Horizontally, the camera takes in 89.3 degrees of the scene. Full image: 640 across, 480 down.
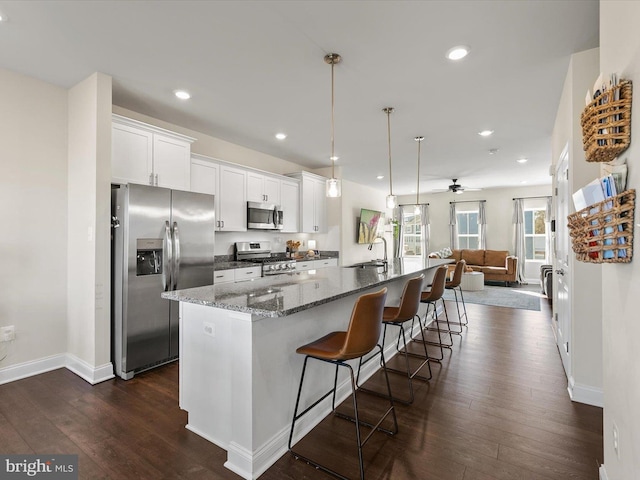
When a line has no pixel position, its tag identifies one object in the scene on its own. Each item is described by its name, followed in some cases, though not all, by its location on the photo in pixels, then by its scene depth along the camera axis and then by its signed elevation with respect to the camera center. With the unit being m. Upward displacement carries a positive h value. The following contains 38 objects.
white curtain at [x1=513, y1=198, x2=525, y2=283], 9.22 +0.12
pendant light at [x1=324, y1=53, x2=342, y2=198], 2.99 +0.52
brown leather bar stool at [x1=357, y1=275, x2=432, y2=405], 2.61 -0.56
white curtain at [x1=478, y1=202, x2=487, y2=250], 9.77 +0.47
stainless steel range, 4.82 -0.25
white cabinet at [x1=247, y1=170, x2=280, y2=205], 5.07 +0.89
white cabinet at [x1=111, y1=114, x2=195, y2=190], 3.27 +0.97
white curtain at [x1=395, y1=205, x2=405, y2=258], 11.16 +0.21
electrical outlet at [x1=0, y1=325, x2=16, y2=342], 2.91 -0.81
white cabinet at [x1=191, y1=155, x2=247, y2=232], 4.27 +0.78
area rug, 6.37 -1.23
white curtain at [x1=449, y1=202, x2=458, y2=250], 10.22 +0.43
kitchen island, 1.78 -0.72
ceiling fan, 7.57 +1.28
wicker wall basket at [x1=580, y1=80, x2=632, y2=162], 1.26 +0.48
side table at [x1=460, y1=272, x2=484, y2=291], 8.04 -0.98
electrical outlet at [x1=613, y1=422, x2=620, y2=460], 1.42 -0.90
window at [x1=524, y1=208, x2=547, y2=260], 9.24 +0.18
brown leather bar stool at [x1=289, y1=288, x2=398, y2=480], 1.81 -0.59
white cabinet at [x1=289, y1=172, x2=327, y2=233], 6.12 +0.79
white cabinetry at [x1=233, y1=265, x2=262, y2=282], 4.33 -0.42
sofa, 8.62 -0.60
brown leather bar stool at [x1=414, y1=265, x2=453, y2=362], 3.47 -0.52
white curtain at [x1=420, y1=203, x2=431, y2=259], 10.71 +0.46
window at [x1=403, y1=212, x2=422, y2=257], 11.07 +0.27
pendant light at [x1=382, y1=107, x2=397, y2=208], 3.74 +0.55
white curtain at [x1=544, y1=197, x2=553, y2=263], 8.95 +0.32
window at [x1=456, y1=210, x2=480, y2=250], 10.11 +0.37
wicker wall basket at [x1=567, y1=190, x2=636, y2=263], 1.19 +0.05
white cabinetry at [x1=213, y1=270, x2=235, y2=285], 4.00 -0.42
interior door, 2.91 -0.25
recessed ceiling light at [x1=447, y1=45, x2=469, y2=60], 2.54 +1.52
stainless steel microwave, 5.01 +0.43
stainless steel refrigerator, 3.08 -0.25
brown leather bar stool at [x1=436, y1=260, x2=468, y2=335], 4.38 -0.51
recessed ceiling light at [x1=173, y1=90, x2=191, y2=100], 3.31 +1.55
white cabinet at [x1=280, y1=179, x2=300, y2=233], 5.74 +0.70
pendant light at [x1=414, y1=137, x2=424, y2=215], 4.78 +1.54
